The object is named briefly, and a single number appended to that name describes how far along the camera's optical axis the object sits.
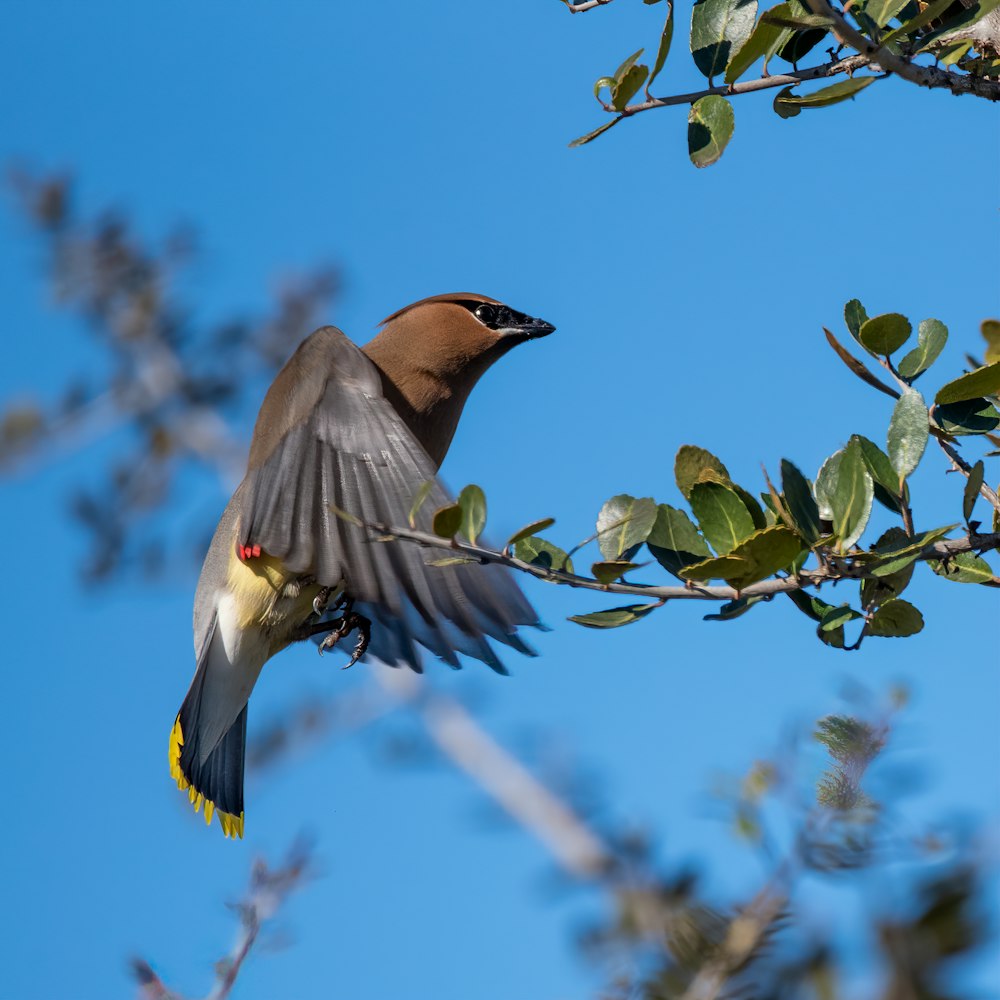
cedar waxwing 6.71
